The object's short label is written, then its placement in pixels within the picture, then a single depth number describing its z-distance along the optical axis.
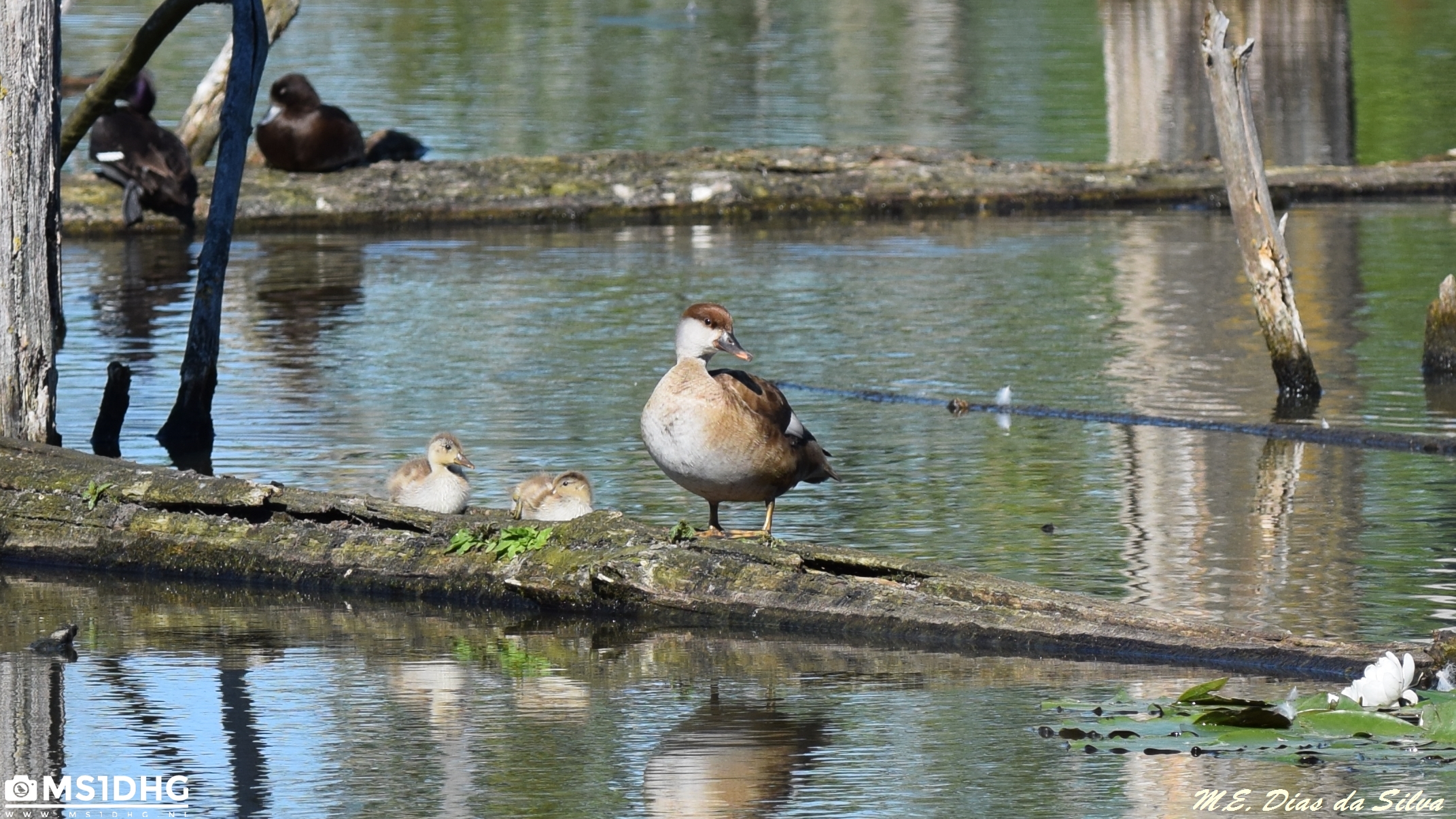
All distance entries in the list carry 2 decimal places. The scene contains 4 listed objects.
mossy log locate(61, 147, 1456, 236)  41.44
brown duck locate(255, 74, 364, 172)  40.50
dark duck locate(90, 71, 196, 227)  37.94
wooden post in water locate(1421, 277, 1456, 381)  26.36
